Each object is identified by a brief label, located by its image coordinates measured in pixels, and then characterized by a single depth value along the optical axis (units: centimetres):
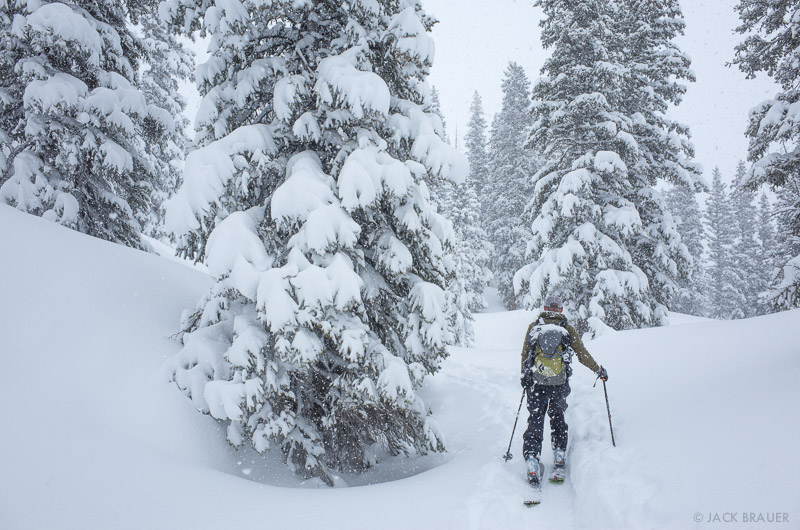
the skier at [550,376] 571
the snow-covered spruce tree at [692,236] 4411
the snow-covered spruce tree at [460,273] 2192
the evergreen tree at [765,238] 4309
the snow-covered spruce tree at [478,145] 4131
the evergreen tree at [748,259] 4362
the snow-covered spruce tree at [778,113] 917
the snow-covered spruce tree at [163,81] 2014
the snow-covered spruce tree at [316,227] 550
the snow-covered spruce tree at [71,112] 966
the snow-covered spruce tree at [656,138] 1565
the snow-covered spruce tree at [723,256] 4341
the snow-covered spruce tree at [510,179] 3459
